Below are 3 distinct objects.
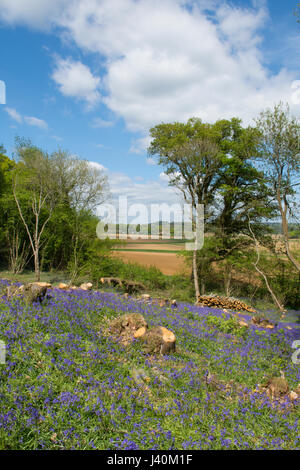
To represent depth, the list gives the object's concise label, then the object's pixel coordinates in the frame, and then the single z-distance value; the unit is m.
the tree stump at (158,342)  5.59
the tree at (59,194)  16.52
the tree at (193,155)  16.91
